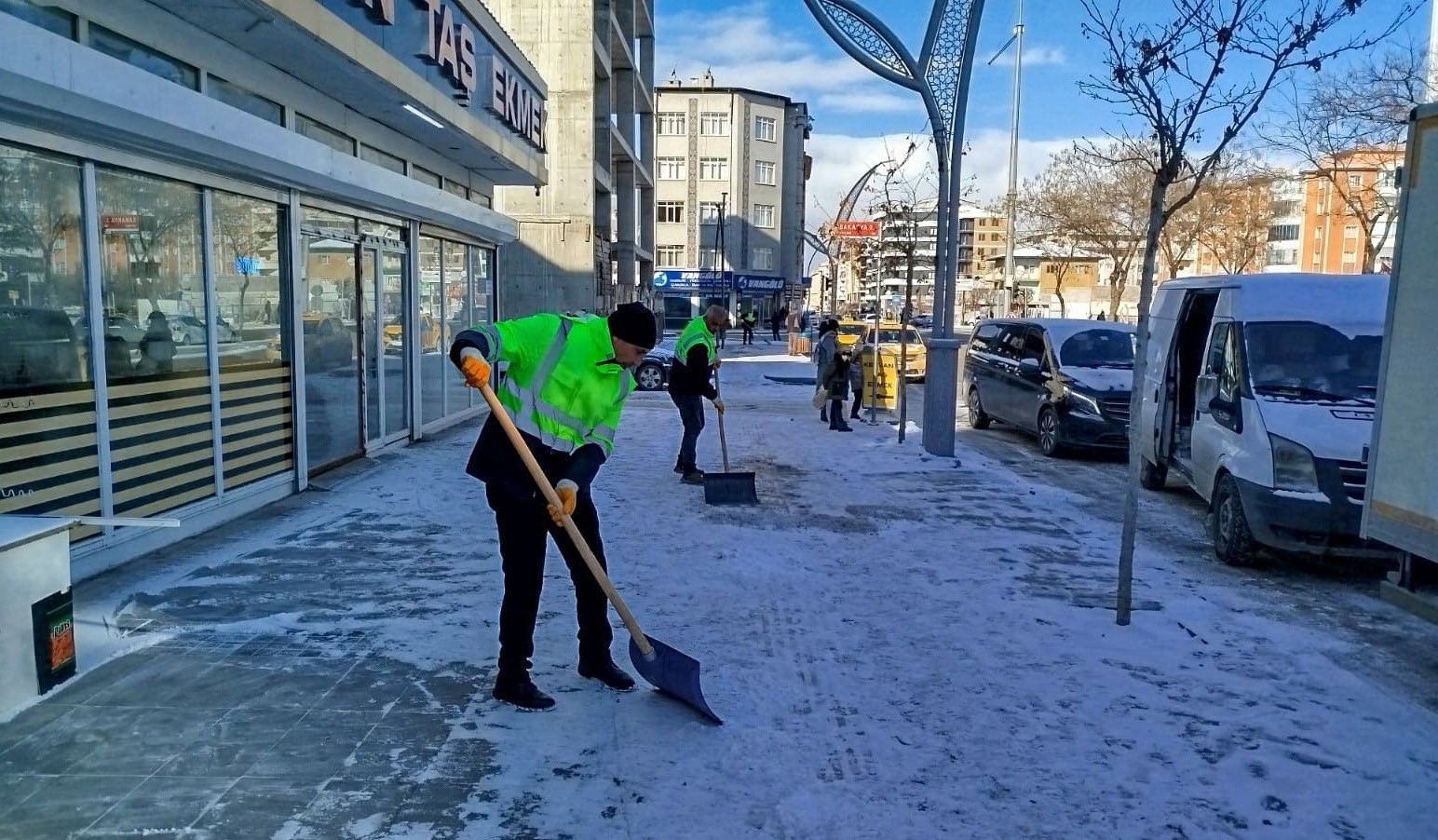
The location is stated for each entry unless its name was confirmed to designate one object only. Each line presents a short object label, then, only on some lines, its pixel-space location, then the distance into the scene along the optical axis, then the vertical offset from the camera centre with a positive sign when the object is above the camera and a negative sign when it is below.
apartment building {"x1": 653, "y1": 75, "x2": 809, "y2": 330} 65.81 +8.07
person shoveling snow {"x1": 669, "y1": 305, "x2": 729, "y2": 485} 9.27 -0.74
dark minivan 11.84 -0.91
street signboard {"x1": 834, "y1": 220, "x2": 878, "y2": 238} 13.78 +1.04
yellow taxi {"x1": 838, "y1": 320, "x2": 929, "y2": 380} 23.16 -0.94
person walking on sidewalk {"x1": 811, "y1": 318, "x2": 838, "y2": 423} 14.48 -0.65
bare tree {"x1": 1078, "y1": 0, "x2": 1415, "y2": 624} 5.26 +1.08
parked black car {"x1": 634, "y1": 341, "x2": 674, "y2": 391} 20.83 -1.55
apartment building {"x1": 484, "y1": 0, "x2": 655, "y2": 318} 27.00 +3.19
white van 6.46 -0.66
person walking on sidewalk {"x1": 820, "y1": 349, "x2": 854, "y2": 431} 13.79 -1.12
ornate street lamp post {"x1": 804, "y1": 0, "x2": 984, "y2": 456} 11.48 +2.66
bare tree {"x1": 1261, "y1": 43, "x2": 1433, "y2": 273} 16.89 +3.21
